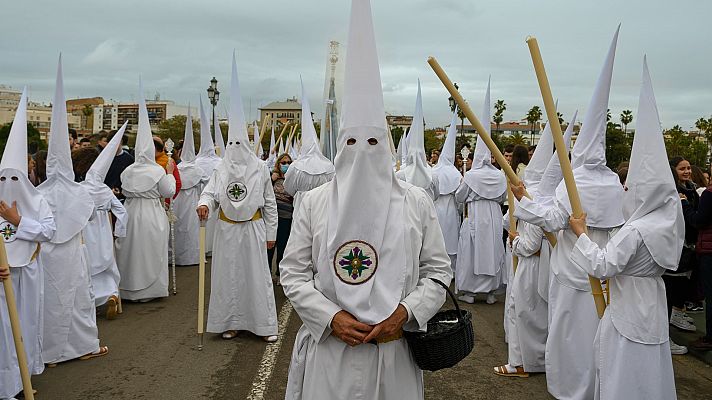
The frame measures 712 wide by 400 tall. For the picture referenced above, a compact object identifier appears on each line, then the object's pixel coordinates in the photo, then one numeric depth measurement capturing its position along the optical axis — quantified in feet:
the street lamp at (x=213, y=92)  57.21
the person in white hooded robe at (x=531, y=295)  19.20
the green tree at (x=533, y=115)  230.27
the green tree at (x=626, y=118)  222.48
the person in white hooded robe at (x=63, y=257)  19.42
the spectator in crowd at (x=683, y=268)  22.49
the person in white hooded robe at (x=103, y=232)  23.71
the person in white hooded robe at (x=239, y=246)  22.65
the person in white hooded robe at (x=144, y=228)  28.07
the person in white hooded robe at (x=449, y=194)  34.35
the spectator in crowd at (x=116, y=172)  29.58
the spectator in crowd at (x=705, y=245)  20.35
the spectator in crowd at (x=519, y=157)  24.95
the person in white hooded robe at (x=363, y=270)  9.91
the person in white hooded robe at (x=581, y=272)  16.63
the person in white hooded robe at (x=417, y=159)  32.45
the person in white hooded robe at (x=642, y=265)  12.75
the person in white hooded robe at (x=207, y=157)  41.11
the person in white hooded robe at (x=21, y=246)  15.89
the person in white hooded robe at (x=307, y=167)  30.86
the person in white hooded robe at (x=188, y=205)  38.27
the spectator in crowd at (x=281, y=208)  32.14
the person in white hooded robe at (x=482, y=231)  29.14
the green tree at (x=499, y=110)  231.81
